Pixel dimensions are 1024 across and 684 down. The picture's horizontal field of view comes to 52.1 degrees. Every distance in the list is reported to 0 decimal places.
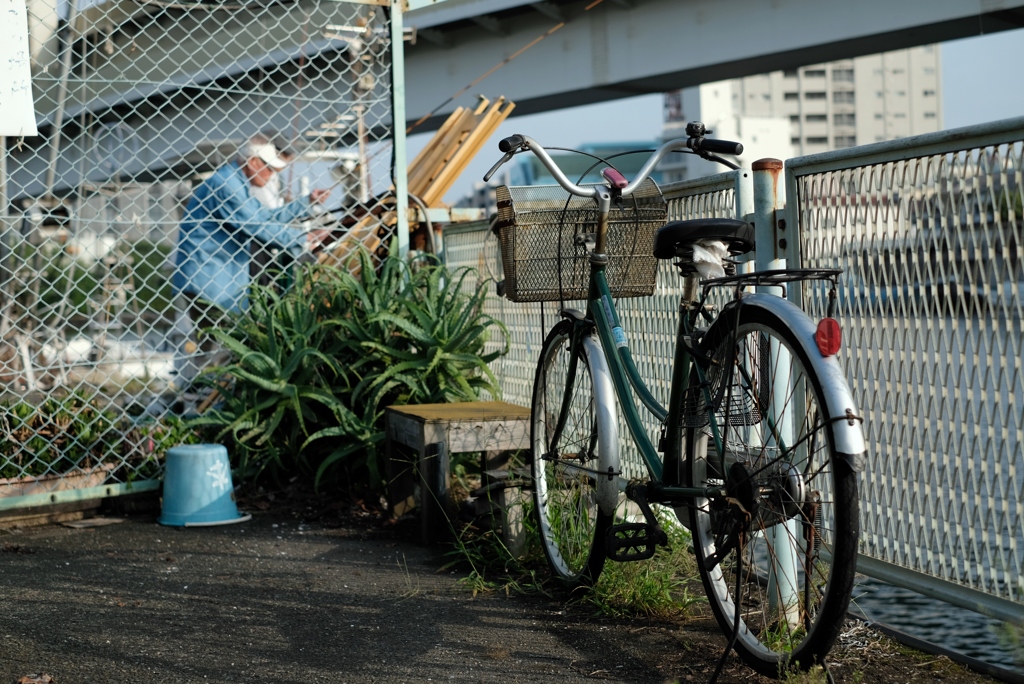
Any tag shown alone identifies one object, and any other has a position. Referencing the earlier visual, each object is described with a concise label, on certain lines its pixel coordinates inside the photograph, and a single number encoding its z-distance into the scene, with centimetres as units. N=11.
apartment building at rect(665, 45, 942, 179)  12656
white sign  393
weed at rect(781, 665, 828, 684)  256
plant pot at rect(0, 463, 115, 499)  502
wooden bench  440
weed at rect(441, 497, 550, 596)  377
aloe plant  524
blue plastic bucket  492
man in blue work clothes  609
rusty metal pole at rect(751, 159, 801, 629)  291
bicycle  248
